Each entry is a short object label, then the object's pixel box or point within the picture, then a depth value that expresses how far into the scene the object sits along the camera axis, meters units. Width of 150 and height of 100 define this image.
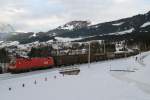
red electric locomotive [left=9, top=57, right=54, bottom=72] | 60.91
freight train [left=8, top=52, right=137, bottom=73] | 61.34
